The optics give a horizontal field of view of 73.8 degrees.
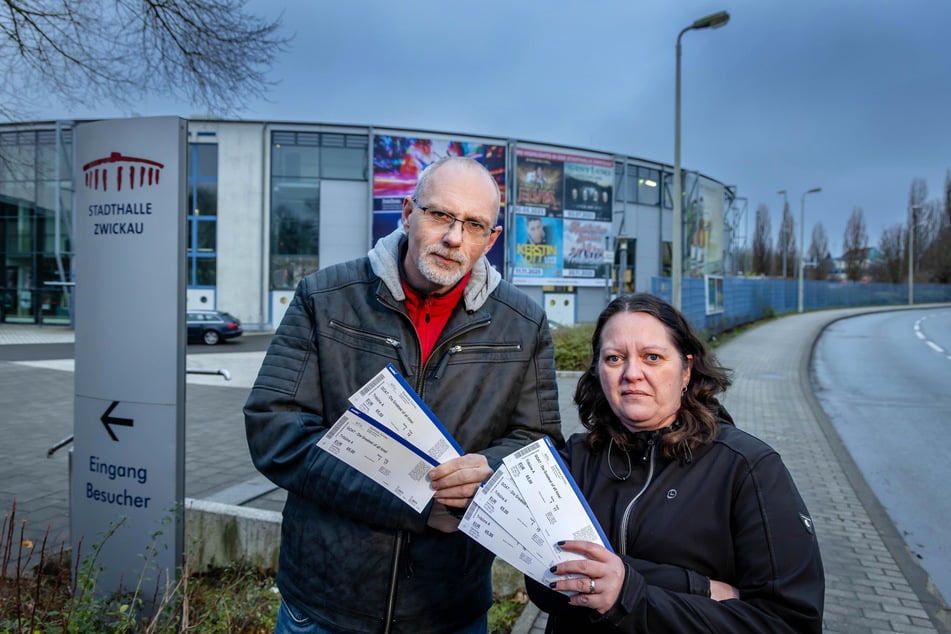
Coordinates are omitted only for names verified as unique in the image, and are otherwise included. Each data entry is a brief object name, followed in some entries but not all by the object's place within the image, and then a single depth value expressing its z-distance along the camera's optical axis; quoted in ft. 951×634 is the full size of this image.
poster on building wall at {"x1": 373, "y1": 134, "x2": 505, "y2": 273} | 109.81
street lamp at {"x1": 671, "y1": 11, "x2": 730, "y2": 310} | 48.60
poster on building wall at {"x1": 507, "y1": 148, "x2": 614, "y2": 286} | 118.93
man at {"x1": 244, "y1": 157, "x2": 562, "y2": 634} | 5.97
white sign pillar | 10.85
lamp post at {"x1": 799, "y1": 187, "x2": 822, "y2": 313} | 129.70
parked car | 76.74
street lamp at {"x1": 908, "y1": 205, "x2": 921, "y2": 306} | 164.04
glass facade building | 104.99
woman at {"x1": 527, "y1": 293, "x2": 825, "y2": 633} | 4.68
